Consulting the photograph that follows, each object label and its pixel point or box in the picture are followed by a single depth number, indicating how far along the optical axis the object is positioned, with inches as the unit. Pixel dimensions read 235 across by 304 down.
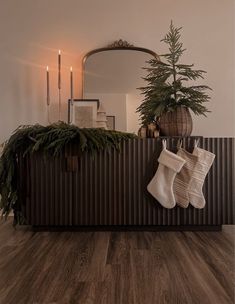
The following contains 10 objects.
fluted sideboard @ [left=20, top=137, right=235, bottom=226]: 72.0
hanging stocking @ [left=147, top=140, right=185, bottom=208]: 68.4
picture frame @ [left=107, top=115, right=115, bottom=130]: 94.5
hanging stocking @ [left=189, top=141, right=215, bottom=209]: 69.4
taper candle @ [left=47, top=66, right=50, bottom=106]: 92.9
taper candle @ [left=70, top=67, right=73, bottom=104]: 90.6
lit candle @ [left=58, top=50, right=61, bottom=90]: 93.3
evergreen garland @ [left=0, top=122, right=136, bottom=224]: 70.2
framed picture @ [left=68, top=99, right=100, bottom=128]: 92.7
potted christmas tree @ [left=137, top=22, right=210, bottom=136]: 74.7
